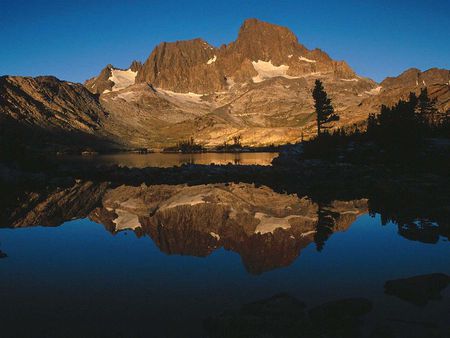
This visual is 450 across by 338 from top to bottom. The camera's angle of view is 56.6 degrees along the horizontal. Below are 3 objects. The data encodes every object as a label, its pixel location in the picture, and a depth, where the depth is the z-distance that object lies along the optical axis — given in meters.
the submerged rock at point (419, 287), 14.56
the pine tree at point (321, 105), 87.81
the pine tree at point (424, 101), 98.79
